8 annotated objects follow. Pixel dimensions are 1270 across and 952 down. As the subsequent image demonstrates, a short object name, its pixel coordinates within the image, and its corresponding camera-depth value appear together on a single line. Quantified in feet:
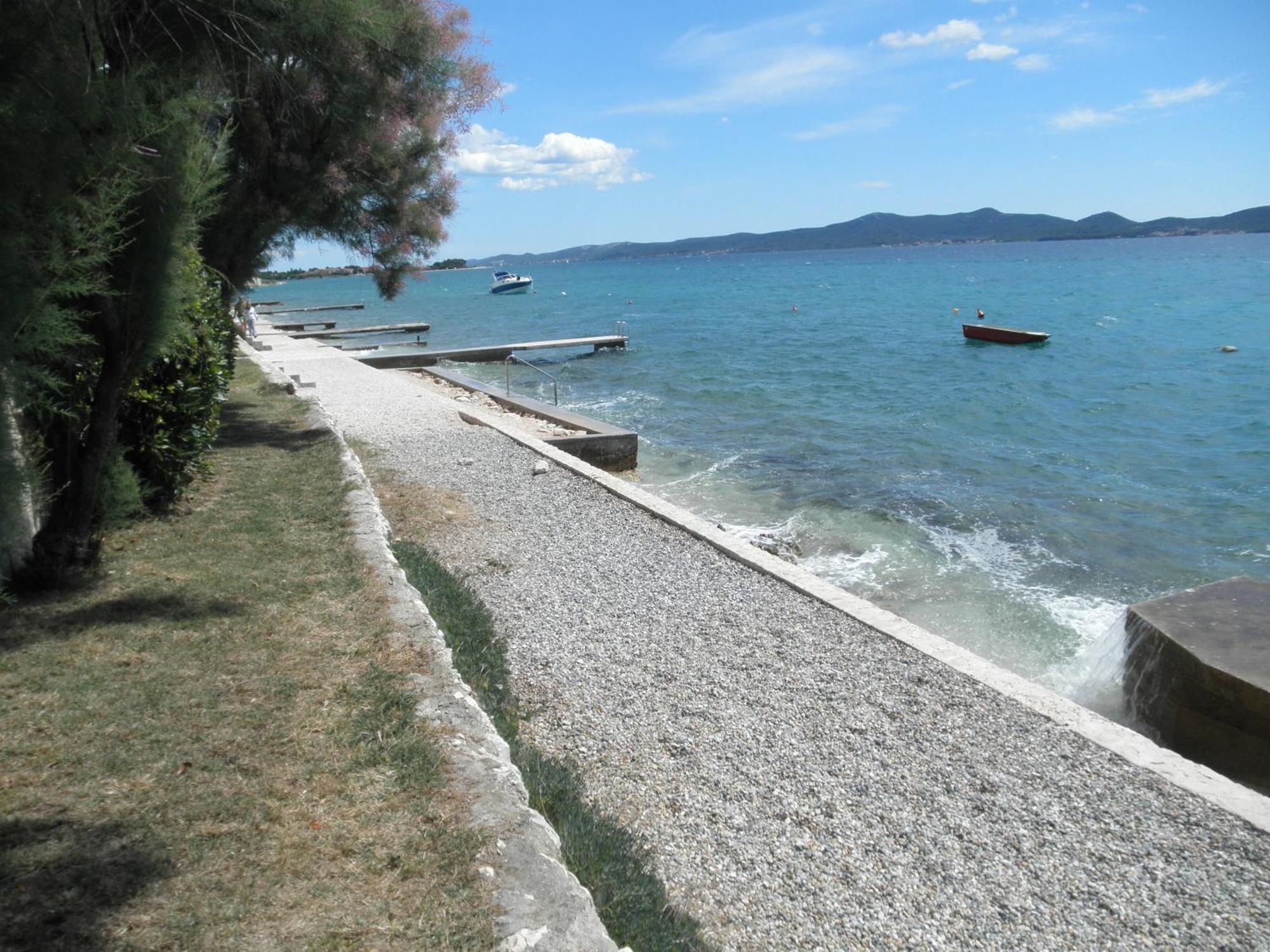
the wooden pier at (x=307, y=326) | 138.72
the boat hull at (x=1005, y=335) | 108.99
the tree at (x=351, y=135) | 27.91
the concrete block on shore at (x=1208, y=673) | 17.98
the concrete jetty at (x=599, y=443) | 44.96
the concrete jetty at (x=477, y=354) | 87.66
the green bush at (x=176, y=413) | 22.30
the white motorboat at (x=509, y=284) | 289.94
